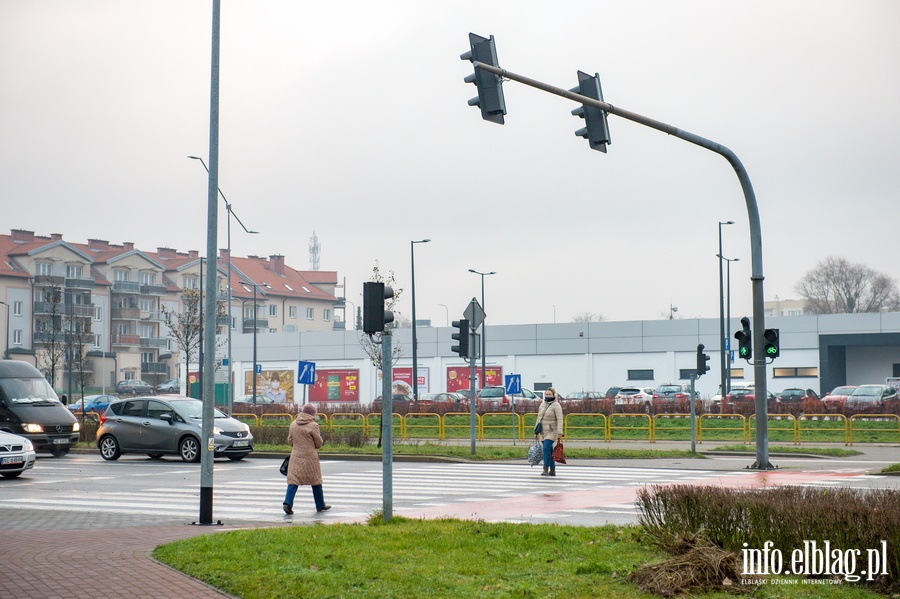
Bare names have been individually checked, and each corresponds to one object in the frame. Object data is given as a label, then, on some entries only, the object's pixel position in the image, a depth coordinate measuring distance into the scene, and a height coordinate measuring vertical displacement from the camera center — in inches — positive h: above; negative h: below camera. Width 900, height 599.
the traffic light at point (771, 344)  878.4 +24.0
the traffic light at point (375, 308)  502.3 +30.3
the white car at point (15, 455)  858.1 -64.4
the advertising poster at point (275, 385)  3053.6 -33.2
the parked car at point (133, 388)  3356.8 -46.5
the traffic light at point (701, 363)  1091.3 +10.6
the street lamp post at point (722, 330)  2107.2 +85.6
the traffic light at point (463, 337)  986.7 +32.7
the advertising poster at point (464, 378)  2849.4 -12.2
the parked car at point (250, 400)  2596.0 -66.6
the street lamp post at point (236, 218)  1524.4 +227.8
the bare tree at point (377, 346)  2359.1 +64.3
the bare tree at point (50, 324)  2428.6 +157.5
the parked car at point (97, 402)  2347.1 -65.8
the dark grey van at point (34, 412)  1139.9 -40.8
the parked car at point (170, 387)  3486.7 -46.2
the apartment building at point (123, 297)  3865.7 +303.8
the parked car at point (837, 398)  1582.2 -44.2
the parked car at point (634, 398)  1717.5 -47.2
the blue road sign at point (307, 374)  1508.4 -1.1
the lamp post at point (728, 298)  2242.7 +163.4
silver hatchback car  1043.3 -56.1
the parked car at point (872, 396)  1732.3 -40.9
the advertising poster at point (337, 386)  2940.5 -34.4
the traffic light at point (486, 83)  569.9 +153.4
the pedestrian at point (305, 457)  609.5 -47.1
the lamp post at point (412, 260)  2276.1 +238.4
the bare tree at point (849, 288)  4212.6 +333.9
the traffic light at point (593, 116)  644.7 +152.2
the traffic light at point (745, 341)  887.7 +26.6
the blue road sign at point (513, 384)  1582.2 -15.7
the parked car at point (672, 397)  1761.8 -46.5
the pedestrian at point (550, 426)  868.6 -42.1
